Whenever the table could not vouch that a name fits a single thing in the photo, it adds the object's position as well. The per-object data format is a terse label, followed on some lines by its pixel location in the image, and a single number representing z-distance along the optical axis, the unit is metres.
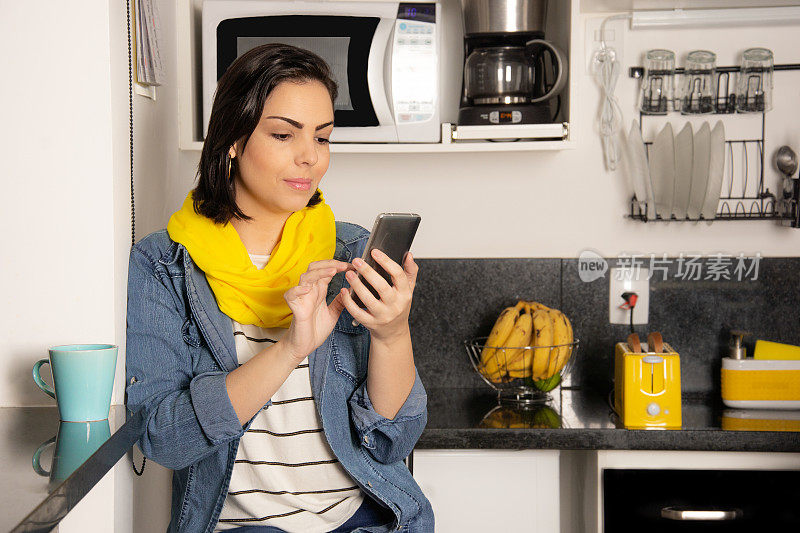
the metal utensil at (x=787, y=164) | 2.05
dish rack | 2.08
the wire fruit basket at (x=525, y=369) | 1.90
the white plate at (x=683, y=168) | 1.99
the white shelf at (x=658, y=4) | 1.95
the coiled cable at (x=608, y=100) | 2.08
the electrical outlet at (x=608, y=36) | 2.09
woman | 1.26
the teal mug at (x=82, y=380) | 1.07
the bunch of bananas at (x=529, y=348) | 1.90
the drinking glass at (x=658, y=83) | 2.05
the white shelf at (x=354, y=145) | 1.82
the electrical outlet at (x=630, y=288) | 2.13
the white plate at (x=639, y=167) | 2.04
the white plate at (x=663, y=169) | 2.02
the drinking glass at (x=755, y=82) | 2.02
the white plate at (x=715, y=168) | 1.95
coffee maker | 1.81
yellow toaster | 1.73
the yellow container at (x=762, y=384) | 1.88
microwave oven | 1.79
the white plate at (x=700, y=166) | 1.97
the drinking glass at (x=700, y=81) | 2.04
